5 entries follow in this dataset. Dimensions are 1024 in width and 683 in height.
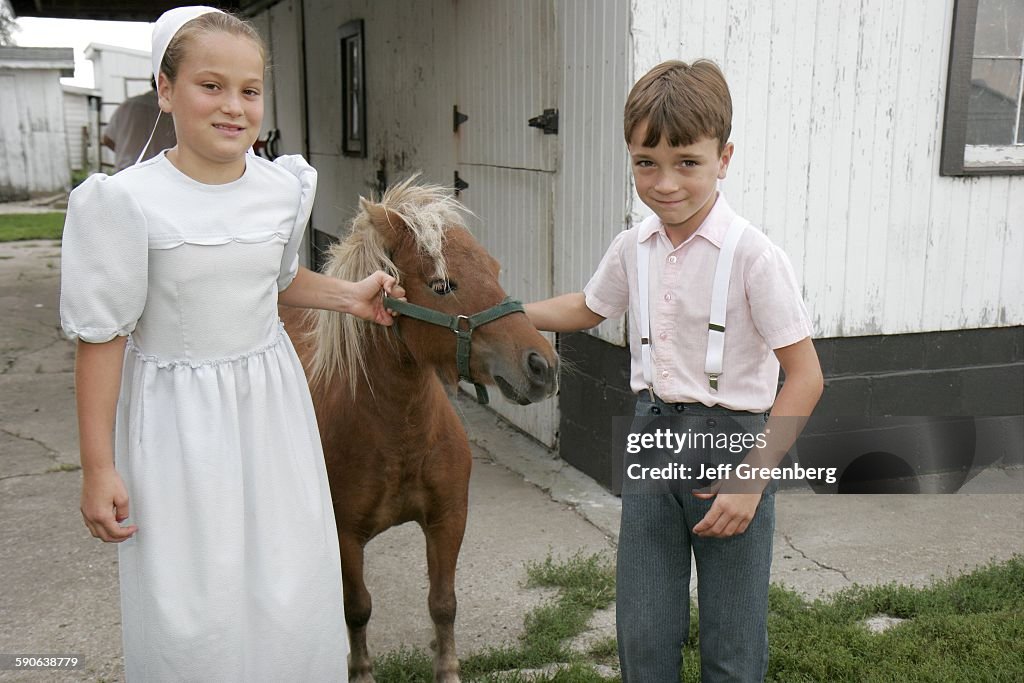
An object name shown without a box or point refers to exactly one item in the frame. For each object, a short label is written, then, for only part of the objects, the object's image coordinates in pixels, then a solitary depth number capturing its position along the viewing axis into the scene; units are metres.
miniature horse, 2.18
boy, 1.81
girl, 1.71
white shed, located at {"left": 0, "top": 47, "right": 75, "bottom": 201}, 20.81
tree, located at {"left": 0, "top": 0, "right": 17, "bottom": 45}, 27.16
